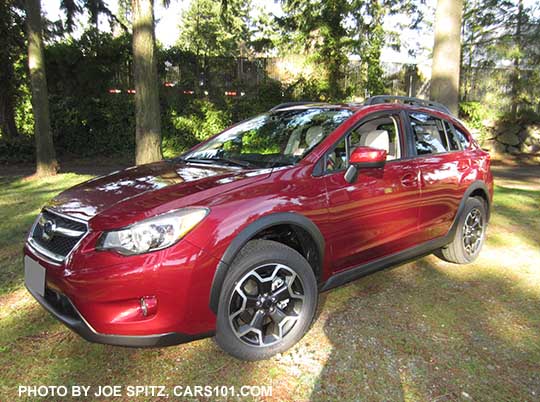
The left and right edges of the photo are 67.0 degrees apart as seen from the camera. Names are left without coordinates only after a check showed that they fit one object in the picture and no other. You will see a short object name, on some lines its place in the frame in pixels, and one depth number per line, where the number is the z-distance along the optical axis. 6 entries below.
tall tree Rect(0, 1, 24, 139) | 12.56
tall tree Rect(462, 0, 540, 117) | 15.34
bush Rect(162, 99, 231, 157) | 13.52
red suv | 2.21
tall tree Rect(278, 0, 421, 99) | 14.07
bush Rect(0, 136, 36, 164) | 12.47
